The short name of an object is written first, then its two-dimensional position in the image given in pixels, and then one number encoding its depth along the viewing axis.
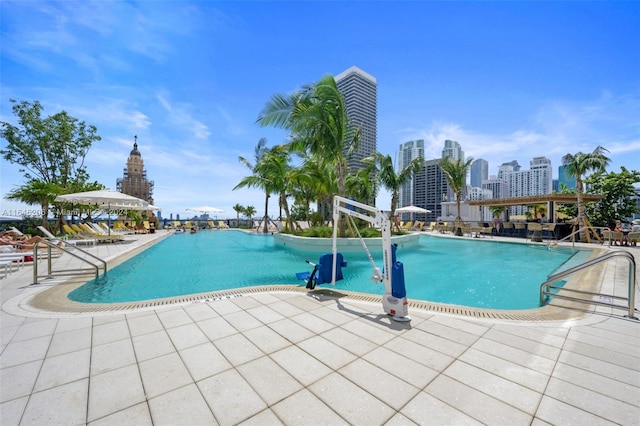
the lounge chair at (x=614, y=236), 12.62
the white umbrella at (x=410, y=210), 23.31
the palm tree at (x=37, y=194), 13.85
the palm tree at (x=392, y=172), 17.47
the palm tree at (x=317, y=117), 10.41
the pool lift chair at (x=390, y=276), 3.46
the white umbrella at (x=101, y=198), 11.06
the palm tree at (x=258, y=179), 18.53
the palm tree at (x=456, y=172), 20.67
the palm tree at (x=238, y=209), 35.12
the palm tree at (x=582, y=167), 15.12
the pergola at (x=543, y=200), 16.29
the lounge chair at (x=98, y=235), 12.94
